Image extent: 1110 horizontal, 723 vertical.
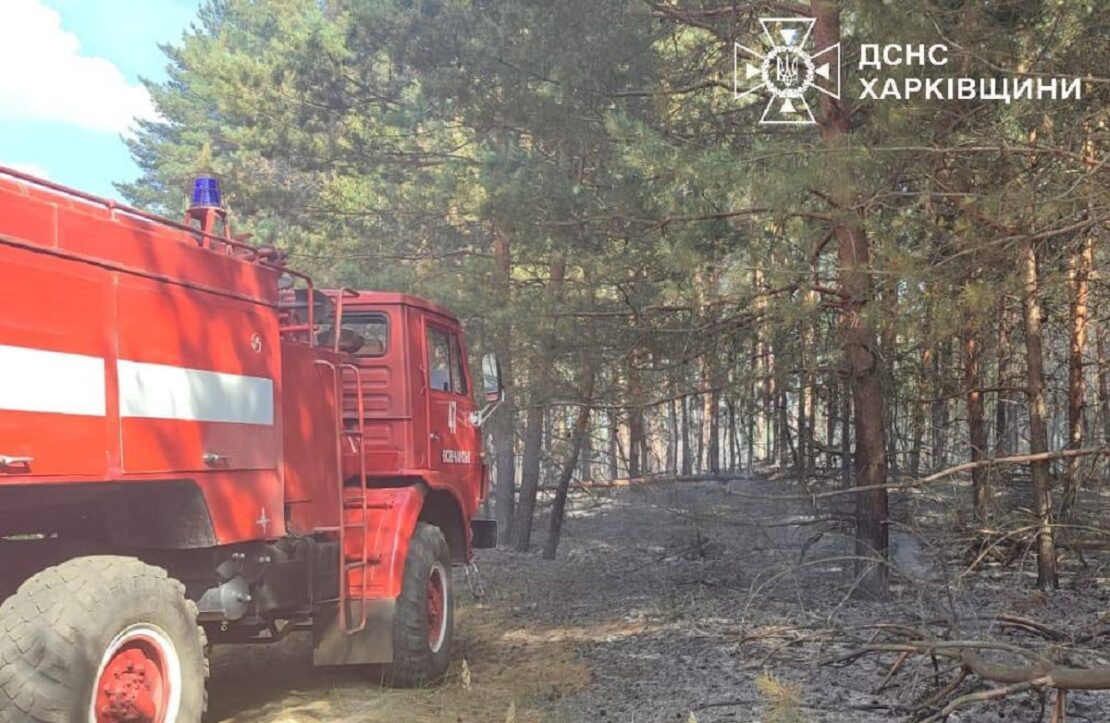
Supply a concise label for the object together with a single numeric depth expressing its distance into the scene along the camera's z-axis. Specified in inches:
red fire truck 137.4
